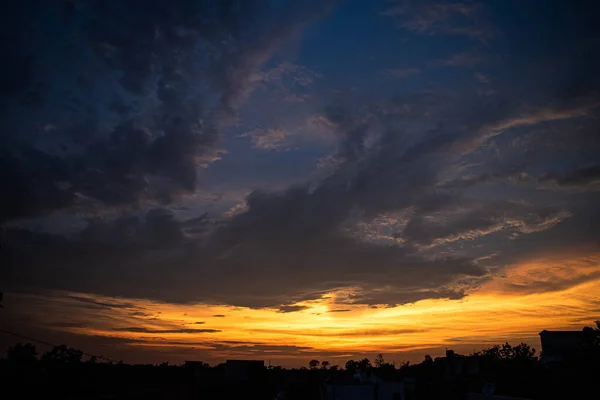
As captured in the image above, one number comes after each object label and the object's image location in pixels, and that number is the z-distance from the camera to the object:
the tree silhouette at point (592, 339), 51.00
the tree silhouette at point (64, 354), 61.97
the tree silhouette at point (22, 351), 65.50
